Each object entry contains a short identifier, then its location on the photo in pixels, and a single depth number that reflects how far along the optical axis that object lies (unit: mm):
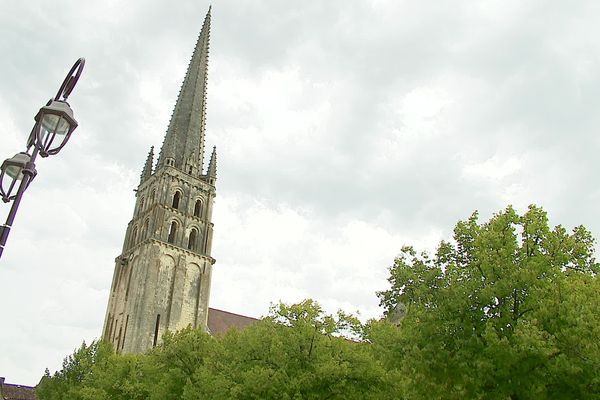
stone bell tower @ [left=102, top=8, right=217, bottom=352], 54938
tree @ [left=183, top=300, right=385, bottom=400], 23906
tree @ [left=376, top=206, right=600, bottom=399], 15094
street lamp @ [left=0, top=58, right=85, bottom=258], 9164
